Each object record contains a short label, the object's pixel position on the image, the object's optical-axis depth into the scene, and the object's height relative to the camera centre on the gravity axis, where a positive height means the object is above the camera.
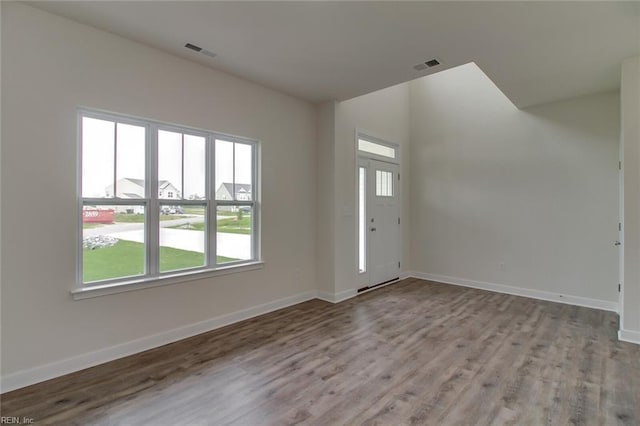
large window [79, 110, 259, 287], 2.74 +0.13
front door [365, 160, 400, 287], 5.15 -0.15
